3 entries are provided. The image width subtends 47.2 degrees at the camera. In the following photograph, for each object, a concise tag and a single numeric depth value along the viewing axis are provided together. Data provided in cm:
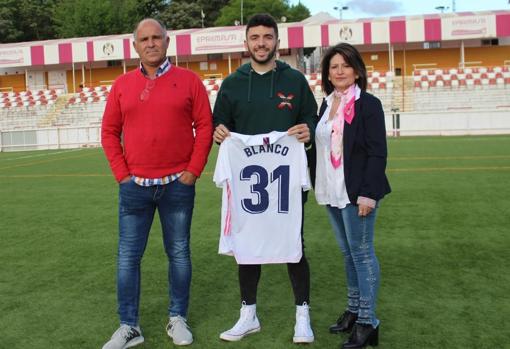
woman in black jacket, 307
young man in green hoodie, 326
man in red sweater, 326
